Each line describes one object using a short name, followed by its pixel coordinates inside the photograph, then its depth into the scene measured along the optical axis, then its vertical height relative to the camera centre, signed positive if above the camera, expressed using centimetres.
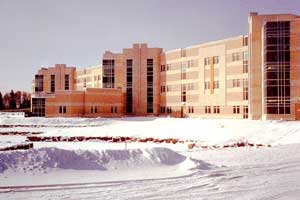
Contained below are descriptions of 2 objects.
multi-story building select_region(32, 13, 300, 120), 4662 +435
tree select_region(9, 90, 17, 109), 13825 +258
